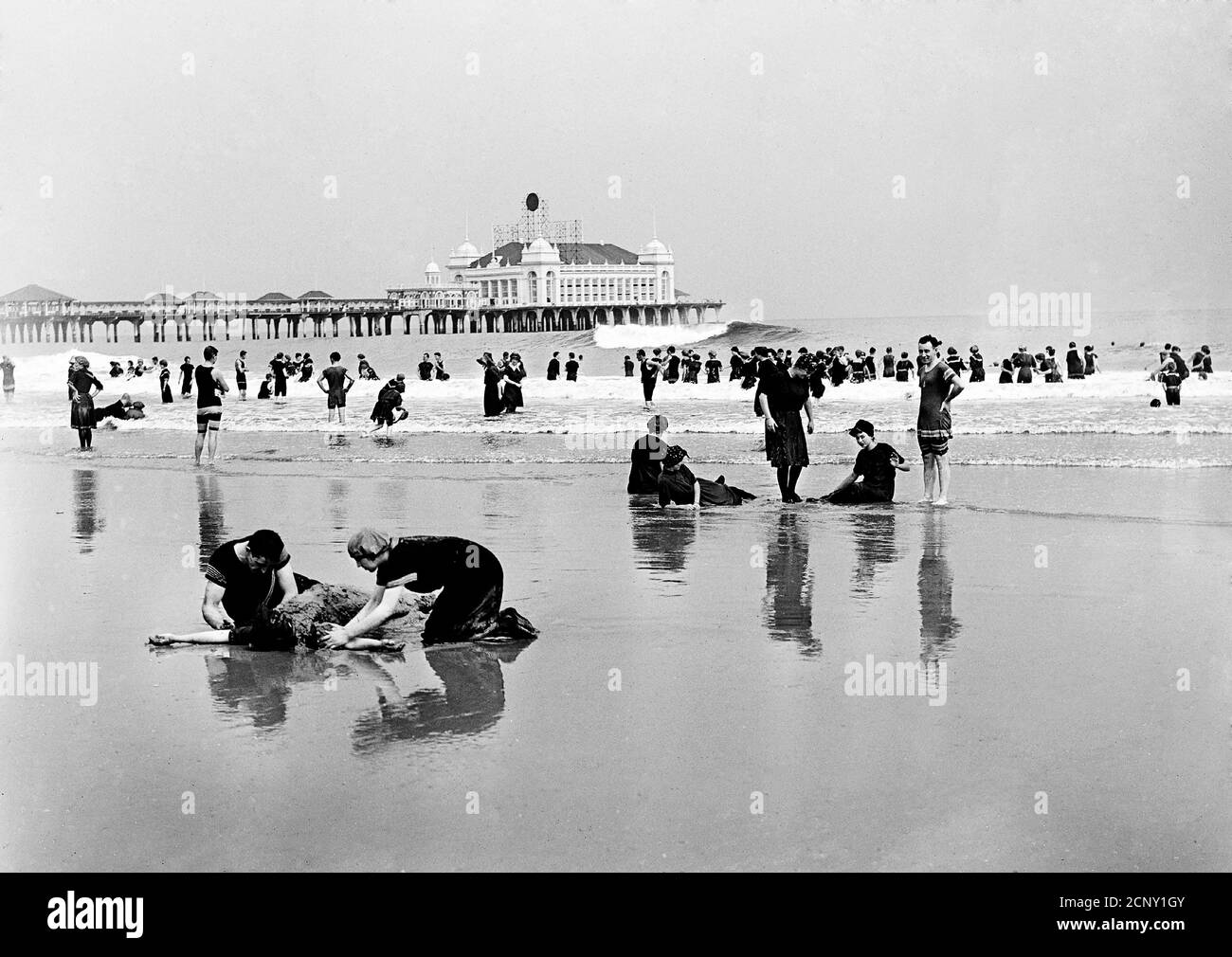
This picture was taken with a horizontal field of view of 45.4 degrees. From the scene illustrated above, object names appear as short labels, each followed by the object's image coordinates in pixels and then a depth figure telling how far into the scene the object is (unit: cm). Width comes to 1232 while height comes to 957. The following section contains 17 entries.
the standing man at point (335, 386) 2584
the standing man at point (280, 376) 3722
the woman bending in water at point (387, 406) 2486
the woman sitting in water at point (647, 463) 1334
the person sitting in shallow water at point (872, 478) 1246
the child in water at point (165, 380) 3519
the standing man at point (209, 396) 1644
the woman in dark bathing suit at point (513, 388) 2897
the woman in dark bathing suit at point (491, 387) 2723
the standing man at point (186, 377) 3457
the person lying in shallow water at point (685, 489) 1255
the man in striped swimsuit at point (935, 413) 1169
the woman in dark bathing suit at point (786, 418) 1231
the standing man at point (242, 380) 3607
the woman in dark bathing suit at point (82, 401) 1881
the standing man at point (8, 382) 3750
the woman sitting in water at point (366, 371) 3430
